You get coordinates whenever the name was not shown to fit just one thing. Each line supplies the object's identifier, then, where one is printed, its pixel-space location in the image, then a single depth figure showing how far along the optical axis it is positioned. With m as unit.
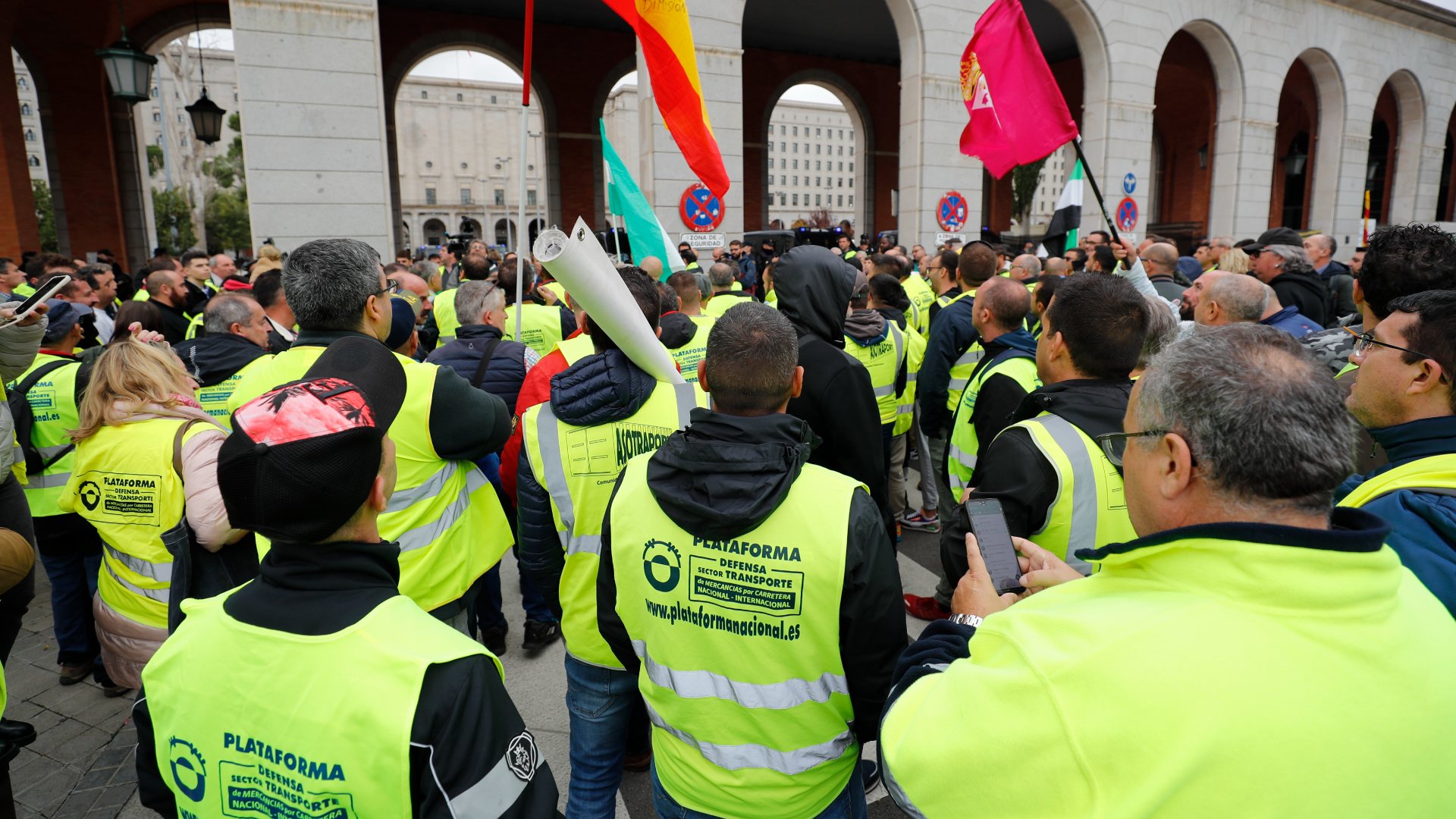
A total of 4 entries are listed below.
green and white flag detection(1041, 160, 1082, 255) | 8.50
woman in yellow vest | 3.27
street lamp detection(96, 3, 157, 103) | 7.82
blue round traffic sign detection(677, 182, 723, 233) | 11.88
